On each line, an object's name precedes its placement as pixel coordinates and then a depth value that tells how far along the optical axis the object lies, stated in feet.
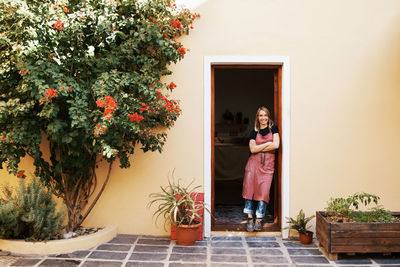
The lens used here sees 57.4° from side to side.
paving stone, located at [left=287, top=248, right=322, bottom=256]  14.30
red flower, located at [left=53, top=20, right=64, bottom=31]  12.78
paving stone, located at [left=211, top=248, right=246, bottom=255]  14.23
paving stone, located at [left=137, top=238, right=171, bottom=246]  15.39
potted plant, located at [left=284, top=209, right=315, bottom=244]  15.37
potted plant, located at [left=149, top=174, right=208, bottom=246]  14.88
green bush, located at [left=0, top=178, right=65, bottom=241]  13.99
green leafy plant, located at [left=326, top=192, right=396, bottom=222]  13.83
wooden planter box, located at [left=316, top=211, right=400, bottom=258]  13.37
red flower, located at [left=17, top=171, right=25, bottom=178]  13.74
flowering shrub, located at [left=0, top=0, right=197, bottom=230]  12.78
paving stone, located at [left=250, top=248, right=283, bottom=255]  14.29
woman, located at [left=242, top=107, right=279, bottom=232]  16.53
